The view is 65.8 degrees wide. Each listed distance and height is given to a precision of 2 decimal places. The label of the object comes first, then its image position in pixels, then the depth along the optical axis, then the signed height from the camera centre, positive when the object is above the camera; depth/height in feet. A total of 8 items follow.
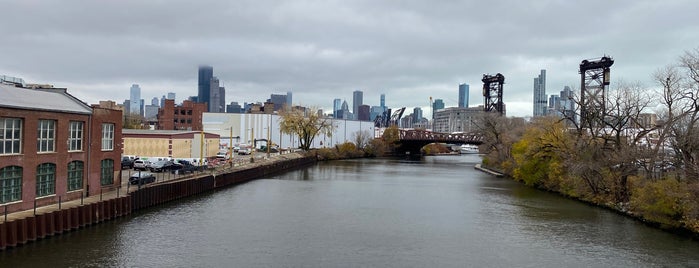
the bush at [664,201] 98.78 -10.76
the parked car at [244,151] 313.40 -7.75
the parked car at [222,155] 237.04 -8.30
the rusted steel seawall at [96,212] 76.38 -13.66
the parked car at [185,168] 162.40 -9.82
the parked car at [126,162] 171.76 -8.57
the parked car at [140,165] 168.25 -9.02
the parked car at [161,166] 167.43 -9.23
